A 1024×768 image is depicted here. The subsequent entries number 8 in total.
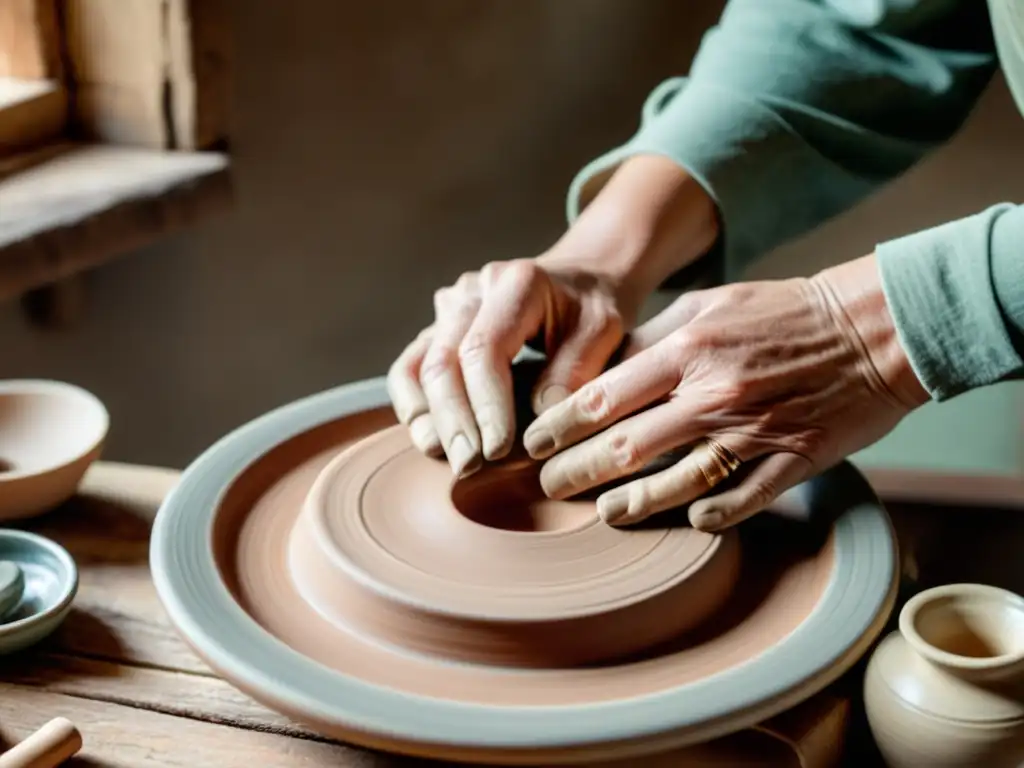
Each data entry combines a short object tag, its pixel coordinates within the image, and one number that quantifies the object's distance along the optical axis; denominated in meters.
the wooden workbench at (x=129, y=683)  0.85
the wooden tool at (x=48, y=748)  0.79
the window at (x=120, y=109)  1.60
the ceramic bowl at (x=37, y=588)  0.92
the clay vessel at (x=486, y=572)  0.85
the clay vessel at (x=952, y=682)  0.81
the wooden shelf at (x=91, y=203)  1.42
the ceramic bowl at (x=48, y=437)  1.11
